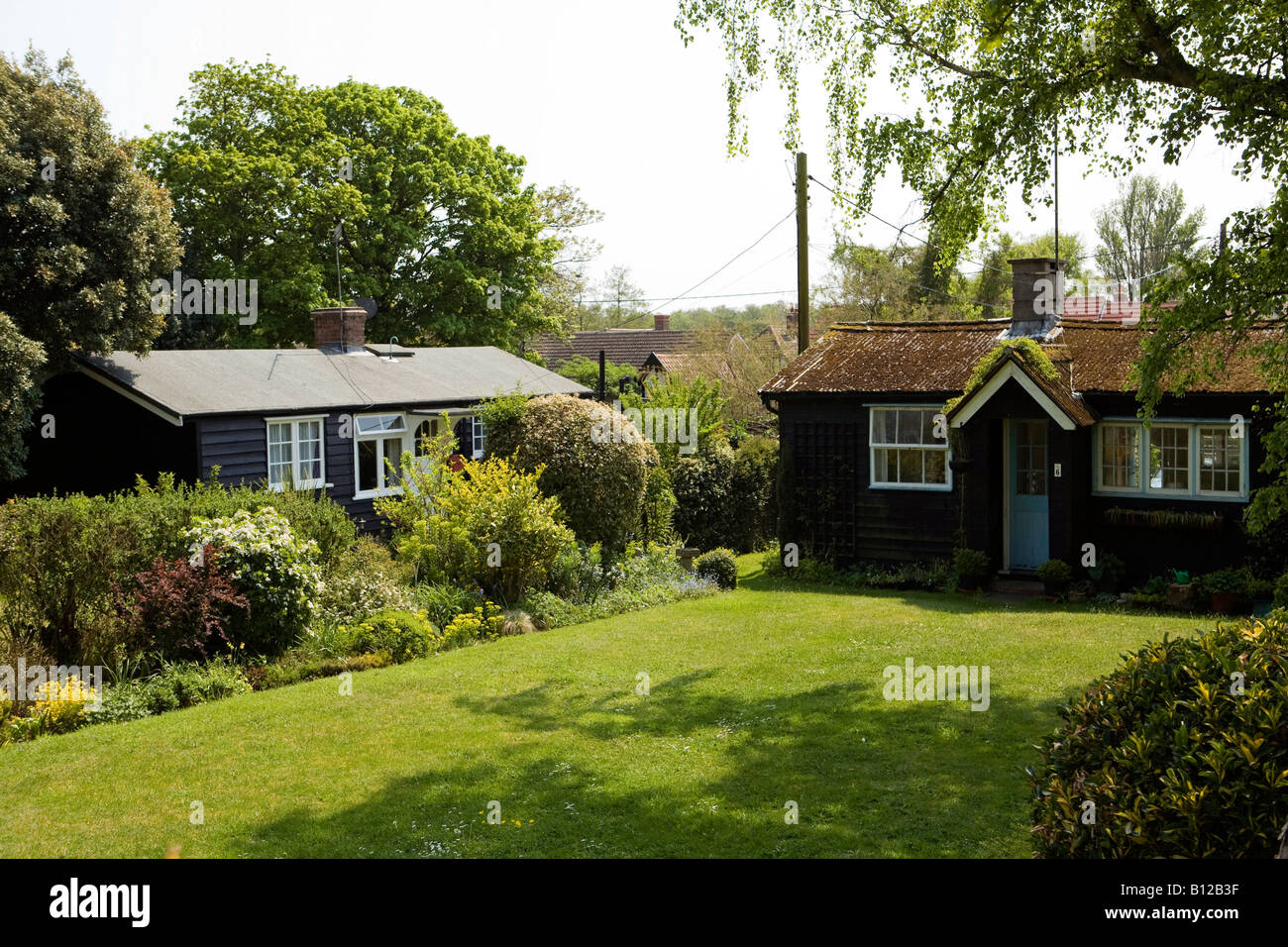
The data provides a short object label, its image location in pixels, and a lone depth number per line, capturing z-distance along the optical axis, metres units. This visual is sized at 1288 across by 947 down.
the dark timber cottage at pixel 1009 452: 18.31
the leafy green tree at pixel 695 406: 24.95
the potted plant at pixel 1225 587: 17.23
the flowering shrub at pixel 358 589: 15.40
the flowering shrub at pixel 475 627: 15.56
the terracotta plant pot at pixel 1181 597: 17.58
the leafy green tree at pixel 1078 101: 10.27
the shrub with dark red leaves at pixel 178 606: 12.84
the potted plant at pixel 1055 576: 18.81
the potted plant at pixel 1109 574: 18.81
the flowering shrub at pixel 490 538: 17.42
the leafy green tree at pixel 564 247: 51.50
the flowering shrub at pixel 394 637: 14.62
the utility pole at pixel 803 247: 24.12
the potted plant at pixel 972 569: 19.61
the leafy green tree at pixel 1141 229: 56.09
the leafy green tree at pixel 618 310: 85.12
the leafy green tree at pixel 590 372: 38.38
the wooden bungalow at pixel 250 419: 20.88
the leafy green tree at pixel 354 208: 35.53
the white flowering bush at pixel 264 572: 13.65
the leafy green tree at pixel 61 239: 21.11
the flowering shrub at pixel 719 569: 20.34
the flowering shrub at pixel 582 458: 19.39
